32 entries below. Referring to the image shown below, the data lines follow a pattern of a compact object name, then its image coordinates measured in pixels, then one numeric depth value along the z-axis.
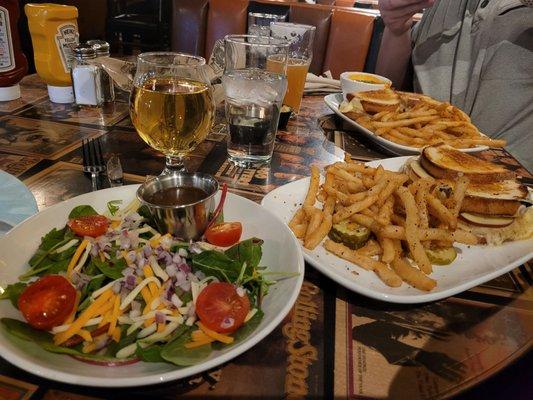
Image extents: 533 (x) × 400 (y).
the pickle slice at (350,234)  0.39
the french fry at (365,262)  0.35
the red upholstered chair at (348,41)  1.34
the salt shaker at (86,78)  0.63
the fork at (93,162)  0.48
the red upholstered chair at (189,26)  1.43
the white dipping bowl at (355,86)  0.74
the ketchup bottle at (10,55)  0.61
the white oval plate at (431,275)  0.32
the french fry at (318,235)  0.37
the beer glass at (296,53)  0.71
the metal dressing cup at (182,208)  0.35
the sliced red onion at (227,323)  0.26
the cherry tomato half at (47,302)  0.25
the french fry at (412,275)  0.33
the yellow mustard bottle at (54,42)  0.64
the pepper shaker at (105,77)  0.66
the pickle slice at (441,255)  0.39
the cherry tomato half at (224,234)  0.36
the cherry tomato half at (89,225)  0.33
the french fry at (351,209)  0.40
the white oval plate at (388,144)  0.61
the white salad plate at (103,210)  0.21
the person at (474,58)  0.91
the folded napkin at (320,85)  0.89
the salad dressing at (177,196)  0.36
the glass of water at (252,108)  0.55
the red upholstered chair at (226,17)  1.39
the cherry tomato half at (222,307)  0.26
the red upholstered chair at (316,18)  1.34
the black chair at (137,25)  1.64
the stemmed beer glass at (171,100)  0.43
